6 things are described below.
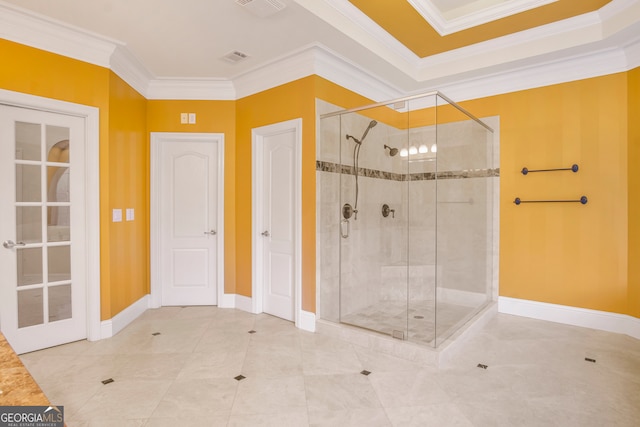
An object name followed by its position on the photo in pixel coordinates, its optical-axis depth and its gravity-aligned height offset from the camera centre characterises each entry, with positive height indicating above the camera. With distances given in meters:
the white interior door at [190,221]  4.16 -0.11
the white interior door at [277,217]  3.65 -0.06
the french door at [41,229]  2.76 -0.14
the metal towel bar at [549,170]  3.50 +0.44
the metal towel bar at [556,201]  3.47 +0.11
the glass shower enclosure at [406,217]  2.97 -0.06
